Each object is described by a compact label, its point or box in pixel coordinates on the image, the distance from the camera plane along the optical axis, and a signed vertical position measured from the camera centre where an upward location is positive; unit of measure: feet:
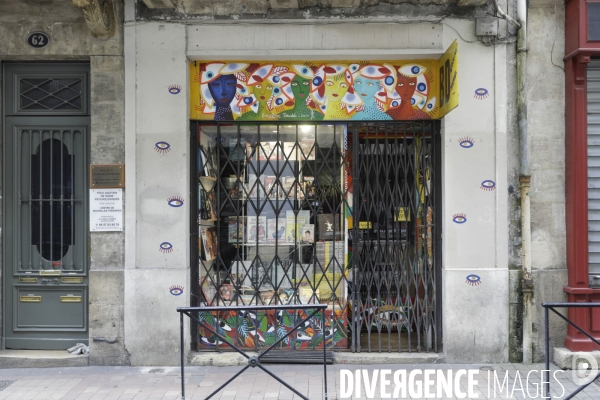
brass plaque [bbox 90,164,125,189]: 25.40 +1.08
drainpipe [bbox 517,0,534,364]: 24.89 -0.05
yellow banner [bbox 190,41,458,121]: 25.94 +4.55
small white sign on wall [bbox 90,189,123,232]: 25.43 -0.28
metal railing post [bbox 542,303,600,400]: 17.97 -3.29
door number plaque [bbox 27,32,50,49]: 25.52 +6.54
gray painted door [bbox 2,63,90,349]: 26.16 -0.08
